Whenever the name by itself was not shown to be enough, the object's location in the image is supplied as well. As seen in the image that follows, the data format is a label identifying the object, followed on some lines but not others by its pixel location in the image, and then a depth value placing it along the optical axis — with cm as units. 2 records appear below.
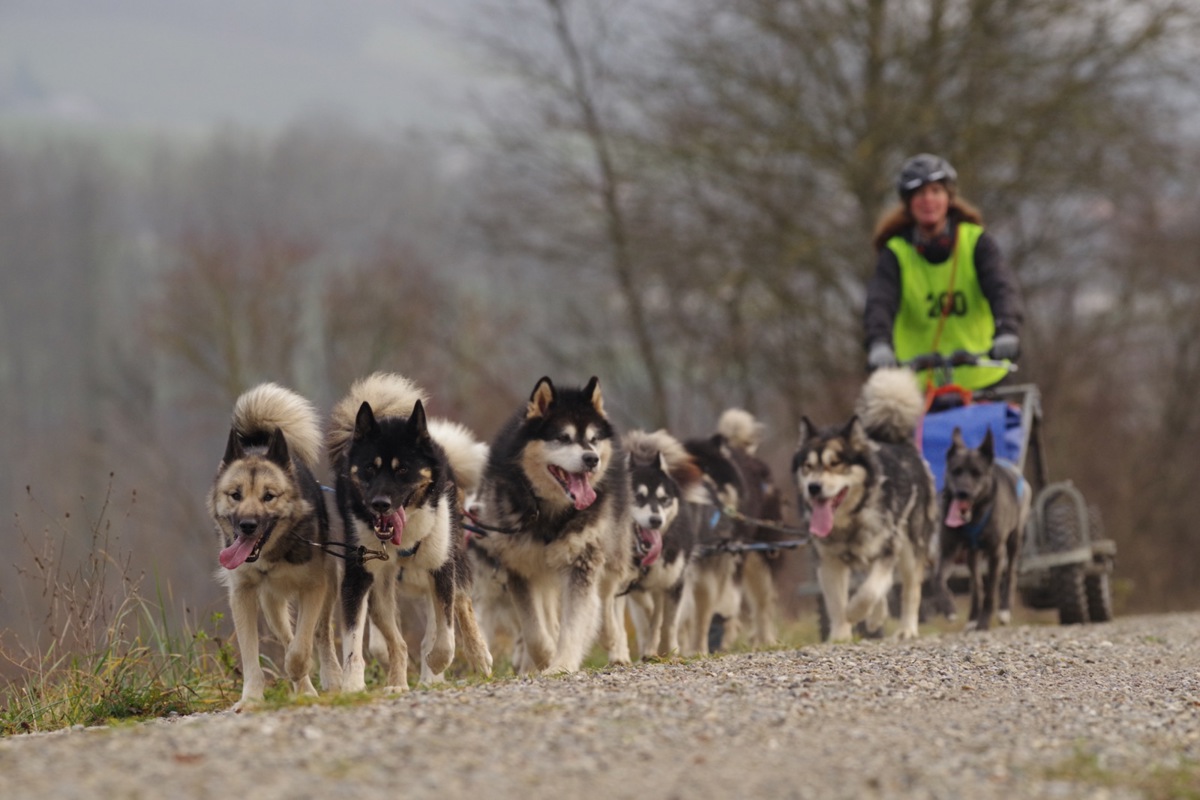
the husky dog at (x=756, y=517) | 2128
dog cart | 2052
